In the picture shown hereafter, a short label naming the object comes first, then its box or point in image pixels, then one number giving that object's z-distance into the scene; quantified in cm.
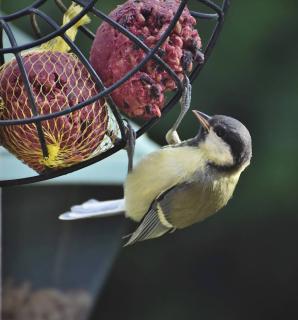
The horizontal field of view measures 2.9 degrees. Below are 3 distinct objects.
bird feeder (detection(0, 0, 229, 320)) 294
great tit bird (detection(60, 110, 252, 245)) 303
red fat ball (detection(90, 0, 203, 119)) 297
